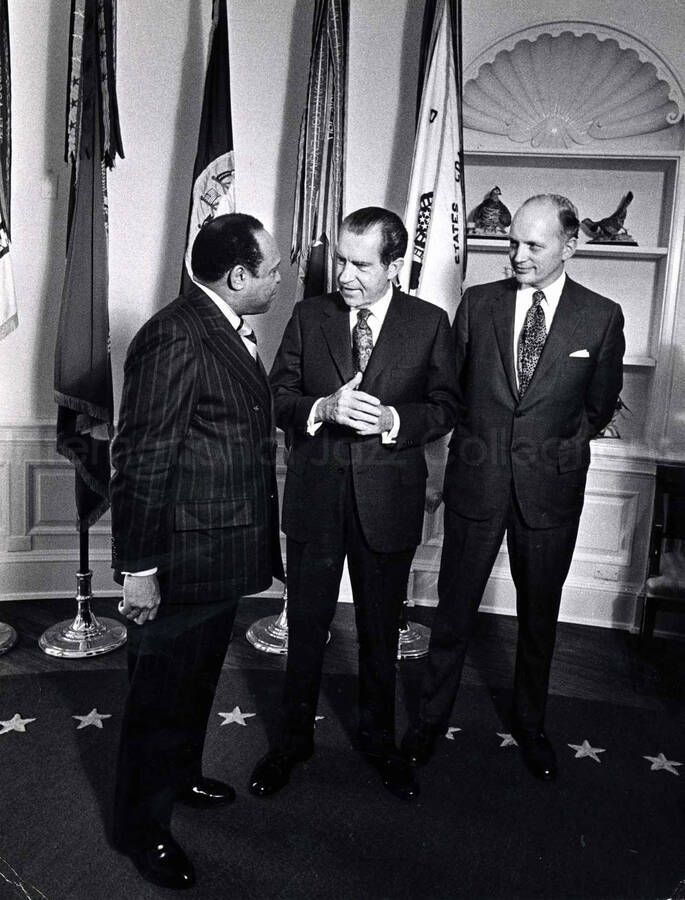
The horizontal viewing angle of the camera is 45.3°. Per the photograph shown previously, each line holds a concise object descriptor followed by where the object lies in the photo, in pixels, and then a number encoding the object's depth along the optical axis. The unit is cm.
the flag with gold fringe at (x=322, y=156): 301
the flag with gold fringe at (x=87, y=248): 283
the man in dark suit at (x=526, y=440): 221
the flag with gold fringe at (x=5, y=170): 284
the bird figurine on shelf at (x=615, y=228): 332
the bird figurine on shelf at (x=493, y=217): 338
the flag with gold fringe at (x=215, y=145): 304
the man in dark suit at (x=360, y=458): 207
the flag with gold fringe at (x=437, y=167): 299
